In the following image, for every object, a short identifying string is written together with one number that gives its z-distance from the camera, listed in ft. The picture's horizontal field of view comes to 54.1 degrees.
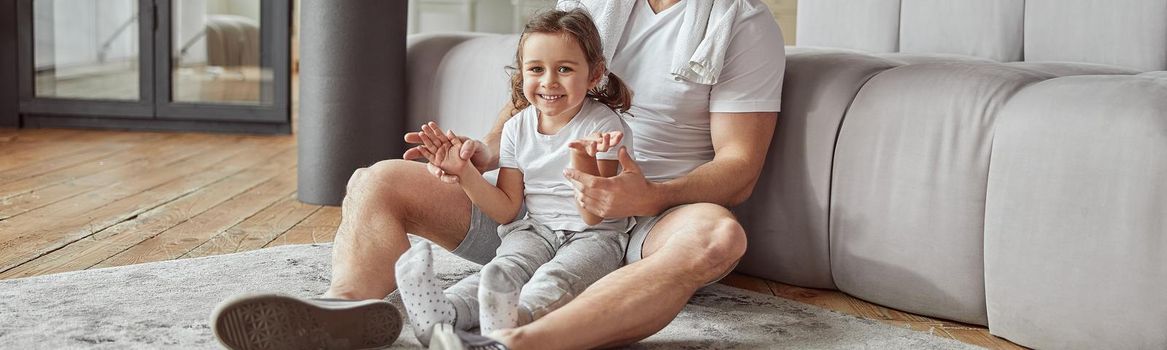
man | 4.63
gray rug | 4.92
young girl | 4.74
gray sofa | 4.64
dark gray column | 8.38
